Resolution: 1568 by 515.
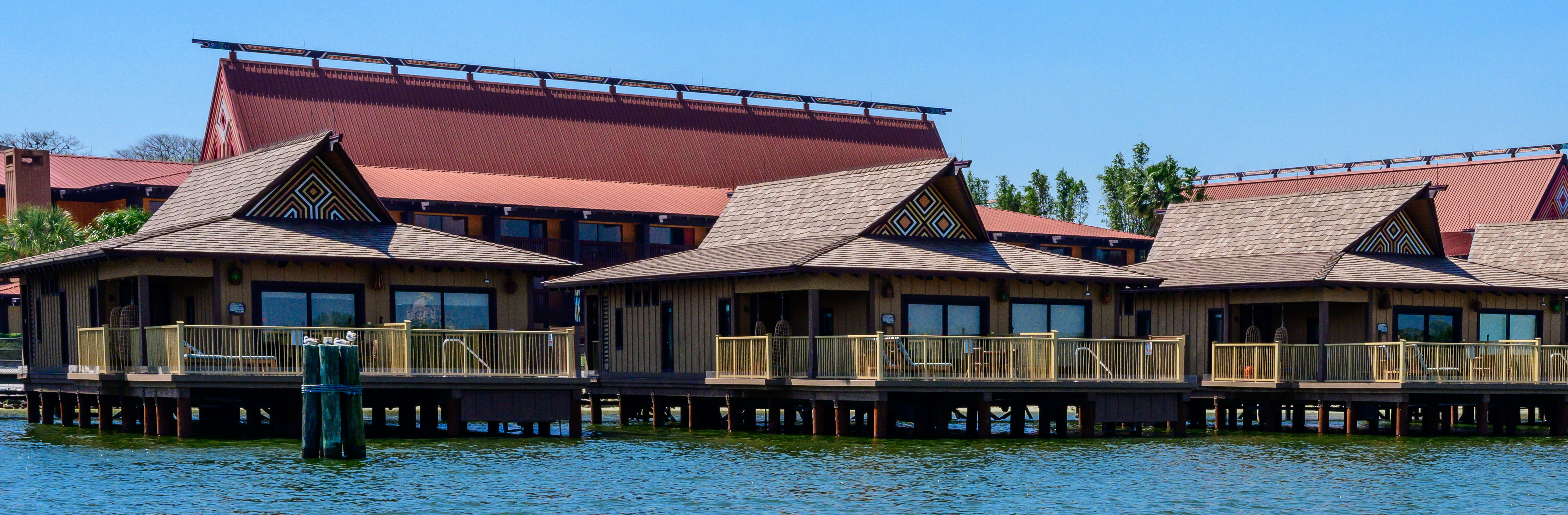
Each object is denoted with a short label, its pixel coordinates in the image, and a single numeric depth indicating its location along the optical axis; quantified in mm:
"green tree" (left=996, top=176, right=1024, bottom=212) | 94312
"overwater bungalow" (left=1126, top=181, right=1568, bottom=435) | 40312
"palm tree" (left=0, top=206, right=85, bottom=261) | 57250
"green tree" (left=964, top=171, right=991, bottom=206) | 102812
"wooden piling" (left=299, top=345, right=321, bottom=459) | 29172
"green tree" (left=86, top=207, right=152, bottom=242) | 53406
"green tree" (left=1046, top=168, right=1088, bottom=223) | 99000
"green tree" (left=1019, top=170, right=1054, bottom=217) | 96312
